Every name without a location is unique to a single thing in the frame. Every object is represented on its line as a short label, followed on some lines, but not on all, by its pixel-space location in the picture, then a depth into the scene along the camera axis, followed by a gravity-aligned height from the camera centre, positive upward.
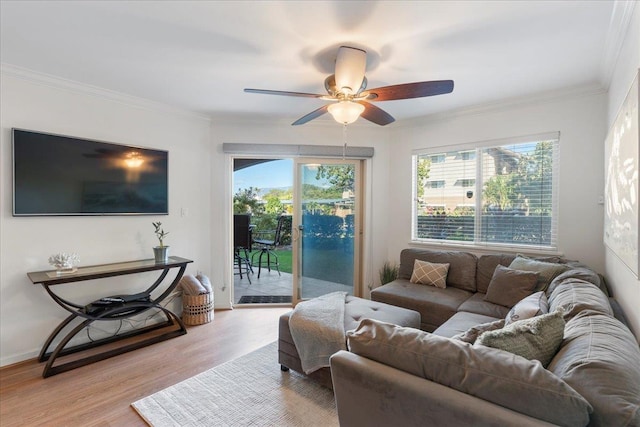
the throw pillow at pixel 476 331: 1.50 -0.62
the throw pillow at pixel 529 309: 1.82 -0.63
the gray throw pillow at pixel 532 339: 1.23 -0.54
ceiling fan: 2.04 +0.85
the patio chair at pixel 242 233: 5.10 -0.40
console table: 2.49 -0.92
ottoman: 2.30 -0.88
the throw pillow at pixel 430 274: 3.29 -0.71
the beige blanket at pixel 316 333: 2.10 -0.89
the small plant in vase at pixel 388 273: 4.06 -0.86
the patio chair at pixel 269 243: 5.30 -0.59
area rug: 1.92 -1.33
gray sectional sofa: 0.93 -0.59
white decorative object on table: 2.60 -0.47
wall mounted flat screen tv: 2.60 +0.31
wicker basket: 3.48 -1.16
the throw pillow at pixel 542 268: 2.62 -0.52
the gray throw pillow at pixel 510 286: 2.61 -0.67
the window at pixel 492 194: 3.19 +0.19
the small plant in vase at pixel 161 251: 3.16 -0.45
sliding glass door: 4.17 -0.24
